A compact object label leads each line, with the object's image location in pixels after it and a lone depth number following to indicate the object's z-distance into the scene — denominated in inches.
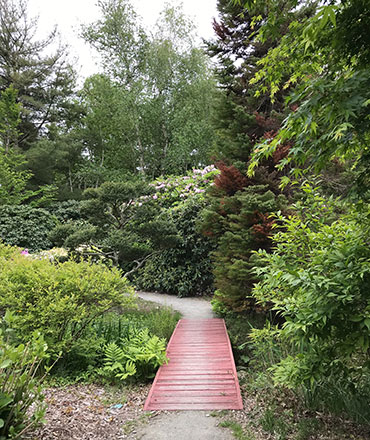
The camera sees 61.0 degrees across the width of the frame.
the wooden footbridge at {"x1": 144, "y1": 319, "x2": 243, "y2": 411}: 125.0
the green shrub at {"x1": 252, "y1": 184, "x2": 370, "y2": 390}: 74.2
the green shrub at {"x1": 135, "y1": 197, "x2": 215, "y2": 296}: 329.4
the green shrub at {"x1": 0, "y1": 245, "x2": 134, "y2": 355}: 145.2
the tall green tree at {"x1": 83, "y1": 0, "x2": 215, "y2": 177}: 578.6
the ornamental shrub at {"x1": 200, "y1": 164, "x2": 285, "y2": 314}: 198.8
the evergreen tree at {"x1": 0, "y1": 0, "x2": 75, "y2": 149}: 620.1
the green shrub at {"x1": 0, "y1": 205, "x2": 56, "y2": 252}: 439.5
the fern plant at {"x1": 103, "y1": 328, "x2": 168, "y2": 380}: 149.9
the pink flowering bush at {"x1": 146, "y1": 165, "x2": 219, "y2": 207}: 410.7
